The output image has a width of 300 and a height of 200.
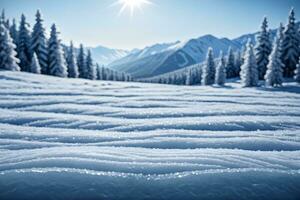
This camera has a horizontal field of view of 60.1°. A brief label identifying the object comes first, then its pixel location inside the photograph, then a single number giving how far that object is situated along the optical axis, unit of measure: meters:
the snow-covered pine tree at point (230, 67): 77.31
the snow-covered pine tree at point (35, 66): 41.41
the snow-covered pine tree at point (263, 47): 51.62
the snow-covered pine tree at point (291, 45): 50.61
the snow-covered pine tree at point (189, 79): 97.96
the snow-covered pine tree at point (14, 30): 58.07
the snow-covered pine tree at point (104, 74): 95.93
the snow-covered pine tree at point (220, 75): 56.56
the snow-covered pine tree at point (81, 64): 59.50
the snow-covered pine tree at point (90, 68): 59.84
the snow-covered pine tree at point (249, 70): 43.42
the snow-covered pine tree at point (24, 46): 48.06
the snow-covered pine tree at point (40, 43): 46.31
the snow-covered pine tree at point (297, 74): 42.31
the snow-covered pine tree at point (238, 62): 79.94
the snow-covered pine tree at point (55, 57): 45.50
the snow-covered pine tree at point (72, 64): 53.67
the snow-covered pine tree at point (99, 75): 82.38
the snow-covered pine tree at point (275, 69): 39.06
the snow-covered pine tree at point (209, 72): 61.78
